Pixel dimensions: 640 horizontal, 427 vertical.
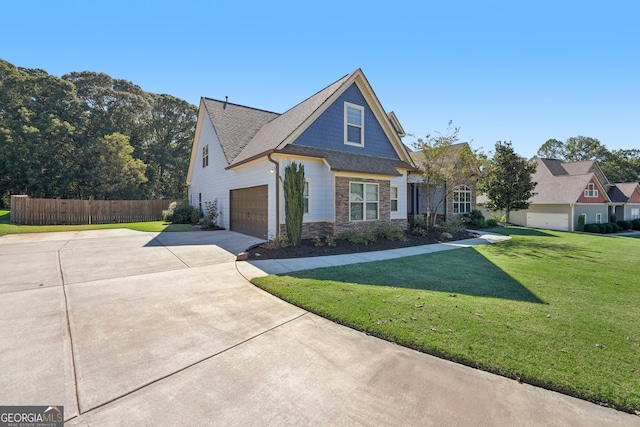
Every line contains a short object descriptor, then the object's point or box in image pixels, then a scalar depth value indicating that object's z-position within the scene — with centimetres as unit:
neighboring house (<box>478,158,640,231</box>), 2547
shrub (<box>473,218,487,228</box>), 2020
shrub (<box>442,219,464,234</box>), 1509
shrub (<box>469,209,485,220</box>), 2077
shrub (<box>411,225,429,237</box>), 1377
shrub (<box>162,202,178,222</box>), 2078
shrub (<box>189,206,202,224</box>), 1953
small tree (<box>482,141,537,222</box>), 2097
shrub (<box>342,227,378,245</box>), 1110
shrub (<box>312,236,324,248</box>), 1043
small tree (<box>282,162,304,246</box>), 1013
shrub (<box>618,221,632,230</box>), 2927
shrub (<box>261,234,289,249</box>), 989
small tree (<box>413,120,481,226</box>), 1519
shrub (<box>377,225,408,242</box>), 1223
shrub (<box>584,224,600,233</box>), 2503
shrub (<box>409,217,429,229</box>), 1557
